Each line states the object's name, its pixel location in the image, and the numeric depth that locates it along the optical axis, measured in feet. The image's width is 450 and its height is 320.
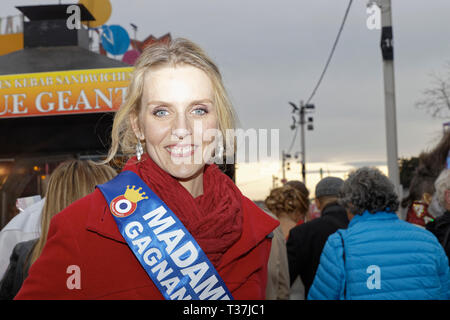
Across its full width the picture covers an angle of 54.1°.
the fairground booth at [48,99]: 26.63
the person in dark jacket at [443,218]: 10.34
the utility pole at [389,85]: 24.53
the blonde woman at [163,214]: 5.02
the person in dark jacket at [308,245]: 13.09
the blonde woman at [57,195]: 8.59
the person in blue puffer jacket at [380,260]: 8.61
